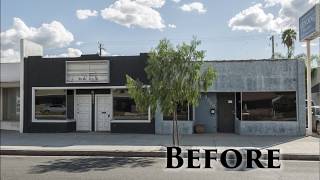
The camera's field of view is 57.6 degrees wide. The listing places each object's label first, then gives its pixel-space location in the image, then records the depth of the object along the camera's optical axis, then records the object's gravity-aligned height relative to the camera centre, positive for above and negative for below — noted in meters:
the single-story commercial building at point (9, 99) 17.21 -0.04
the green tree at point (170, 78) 10.77 +0.74
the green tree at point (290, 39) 37.01 +7.51
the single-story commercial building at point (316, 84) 27.84 +1.27
